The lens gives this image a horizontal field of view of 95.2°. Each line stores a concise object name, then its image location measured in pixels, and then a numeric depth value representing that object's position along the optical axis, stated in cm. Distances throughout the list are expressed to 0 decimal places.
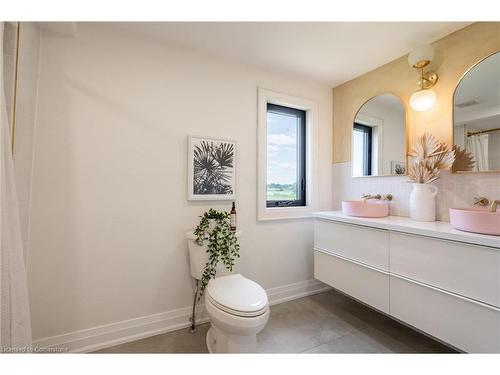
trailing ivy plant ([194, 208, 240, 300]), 170
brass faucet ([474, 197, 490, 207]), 146
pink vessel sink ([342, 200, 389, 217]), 183
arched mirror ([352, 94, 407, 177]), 197
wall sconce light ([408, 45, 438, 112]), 167
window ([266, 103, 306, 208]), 233
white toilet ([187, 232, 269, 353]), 127
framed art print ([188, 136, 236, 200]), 184
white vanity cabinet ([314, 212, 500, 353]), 112
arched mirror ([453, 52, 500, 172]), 146
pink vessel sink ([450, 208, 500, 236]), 113
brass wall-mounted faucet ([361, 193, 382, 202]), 208
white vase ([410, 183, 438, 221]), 166
